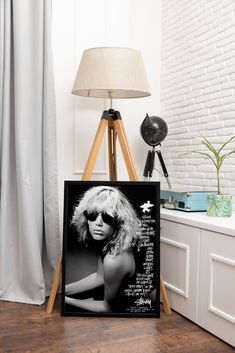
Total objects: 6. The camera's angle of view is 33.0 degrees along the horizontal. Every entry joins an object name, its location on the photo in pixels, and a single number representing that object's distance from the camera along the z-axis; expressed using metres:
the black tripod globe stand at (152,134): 2.77
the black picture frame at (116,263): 2.23
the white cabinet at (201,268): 1.91
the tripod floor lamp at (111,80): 2.23
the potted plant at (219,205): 2.22
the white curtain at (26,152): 2.48
